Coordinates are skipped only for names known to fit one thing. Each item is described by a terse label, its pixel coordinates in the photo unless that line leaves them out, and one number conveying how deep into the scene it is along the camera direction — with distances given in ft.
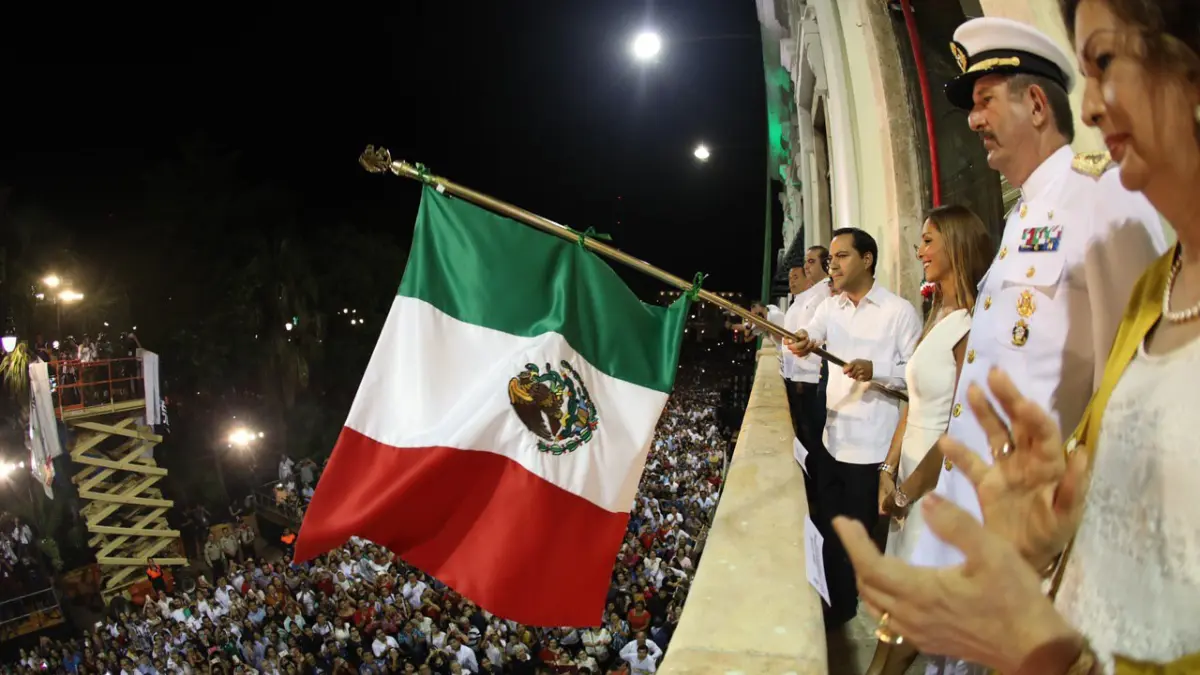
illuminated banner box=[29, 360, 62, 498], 51.85
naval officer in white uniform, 4.86
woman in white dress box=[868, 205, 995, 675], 8.24
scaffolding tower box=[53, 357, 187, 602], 61.87
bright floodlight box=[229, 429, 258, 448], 80.12
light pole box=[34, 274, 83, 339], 67.41
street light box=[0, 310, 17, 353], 61.72
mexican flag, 9.30
